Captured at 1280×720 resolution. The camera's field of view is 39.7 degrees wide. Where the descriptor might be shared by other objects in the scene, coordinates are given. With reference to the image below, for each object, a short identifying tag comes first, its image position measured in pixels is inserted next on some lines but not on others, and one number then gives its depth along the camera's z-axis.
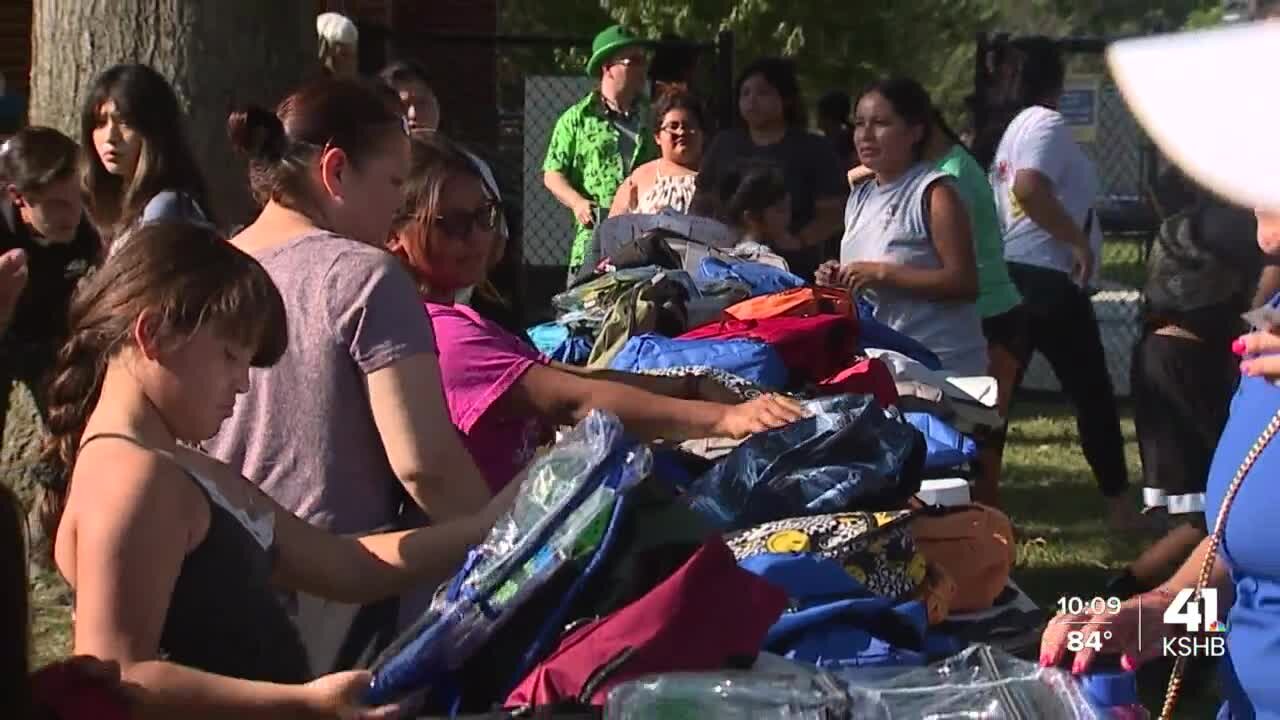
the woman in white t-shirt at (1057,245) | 6.47
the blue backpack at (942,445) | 3.96
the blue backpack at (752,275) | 5.05
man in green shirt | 8.16
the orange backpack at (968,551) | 3.26
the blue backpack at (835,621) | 2.84
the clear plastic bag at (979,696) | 2.29
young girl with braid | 2.18
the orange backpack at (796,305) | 4.43
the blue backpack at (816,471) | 3.18
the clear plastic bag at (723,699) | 2.28
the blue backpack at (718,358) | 4.10
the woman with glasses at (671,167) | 6.92
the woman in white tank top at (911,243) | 5.45
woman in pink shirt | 3.25
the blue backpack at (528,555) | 2.47
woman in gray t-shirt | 2.89
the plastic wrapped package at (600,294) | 4.82
